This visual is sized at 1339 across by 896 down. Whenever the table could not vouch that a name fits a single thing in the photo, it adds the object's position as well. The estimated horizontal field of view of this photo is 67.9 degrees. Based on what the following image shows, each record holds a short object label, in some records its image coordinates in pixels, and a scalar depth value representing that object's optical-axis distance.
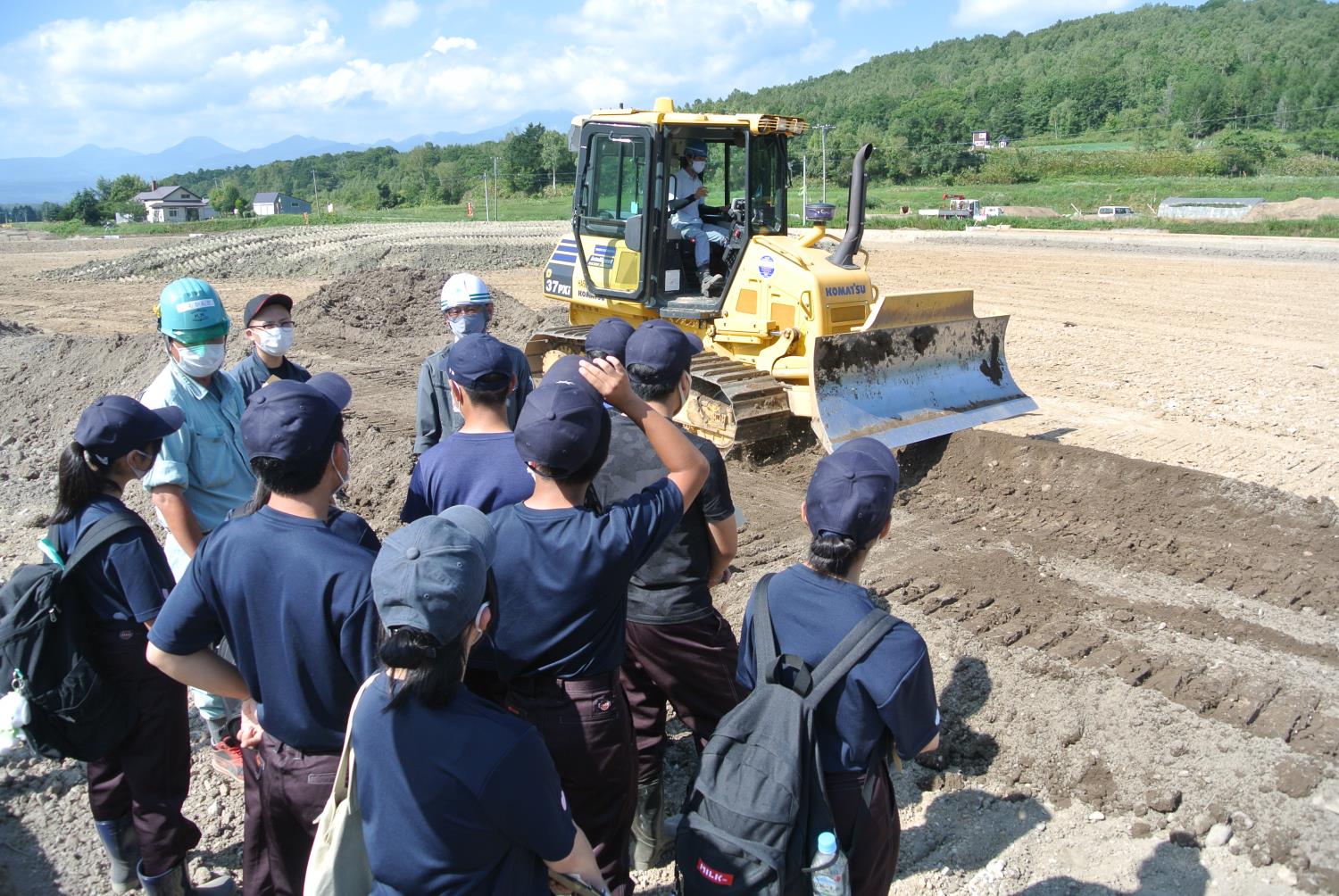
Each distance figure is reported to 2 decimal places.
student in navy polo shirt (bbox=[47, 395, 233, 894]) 3.27
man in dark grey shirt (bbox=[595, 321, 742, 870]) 3.56
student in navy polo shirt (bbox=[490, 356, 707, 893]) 2.76
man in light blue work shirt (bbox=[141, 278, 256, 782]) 3.96
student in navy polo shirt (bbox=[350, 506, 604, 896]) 2.08
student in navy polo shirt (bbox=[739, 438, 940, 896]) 2.49
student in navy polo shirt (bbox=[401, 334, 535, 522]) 3.26
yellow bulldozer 8.00
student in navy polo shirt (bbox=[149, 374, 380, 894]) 2.50
